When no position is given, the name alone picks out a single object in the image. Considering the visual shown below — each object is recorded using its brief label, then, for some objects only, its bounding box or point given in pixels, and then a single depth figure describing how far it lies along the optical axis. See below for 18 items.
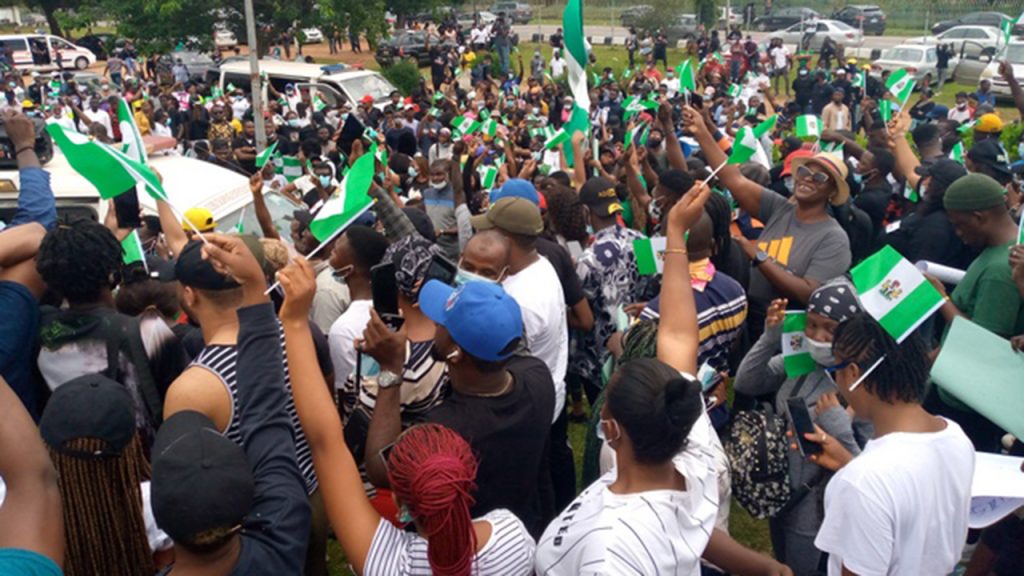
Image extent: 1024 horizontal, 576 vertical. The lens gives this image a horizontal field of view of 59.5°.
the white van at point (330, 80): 18.22
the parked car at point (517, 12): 46.81
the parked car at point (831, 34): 33.58
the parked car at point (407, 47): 31.41
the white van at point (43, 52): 33.47
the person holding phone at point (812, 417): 3.29
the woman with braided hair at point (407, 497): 2.30
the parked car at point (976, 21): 33.84
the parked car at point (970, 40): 27.88
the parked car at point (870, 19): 38.78
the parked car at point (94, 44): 39.50
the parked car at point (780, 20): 40.25
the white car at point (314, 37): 39.31
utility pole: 14.88
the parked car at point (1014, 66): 22.33
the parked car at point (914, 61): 25.75
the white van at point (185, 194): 6.33
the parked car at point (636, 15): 38.06
